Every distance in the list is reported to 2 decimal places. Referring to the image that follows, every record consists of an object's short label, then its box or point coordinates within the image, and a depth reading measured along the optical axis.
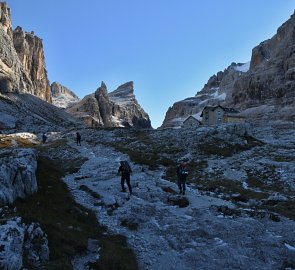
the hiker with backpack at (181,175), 20.67
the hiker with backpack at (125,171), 19.49
